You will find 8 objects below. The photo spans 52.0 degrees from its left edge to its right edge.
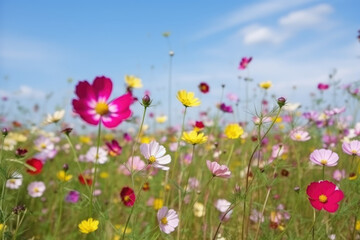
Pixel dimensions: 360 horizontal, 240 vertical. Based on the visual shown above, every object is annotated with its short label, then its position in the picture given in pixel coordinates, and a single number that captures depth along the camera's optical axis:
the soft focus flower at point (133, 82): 1.76
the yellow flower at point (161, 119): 2.85
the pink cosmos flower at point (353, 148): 1.28
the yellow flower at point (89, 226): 1.19
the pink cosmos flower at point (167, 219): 1.05
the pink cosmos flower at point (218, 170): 1.05
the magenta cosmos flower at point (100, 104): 0.84
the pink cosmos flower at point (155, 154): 1.00
